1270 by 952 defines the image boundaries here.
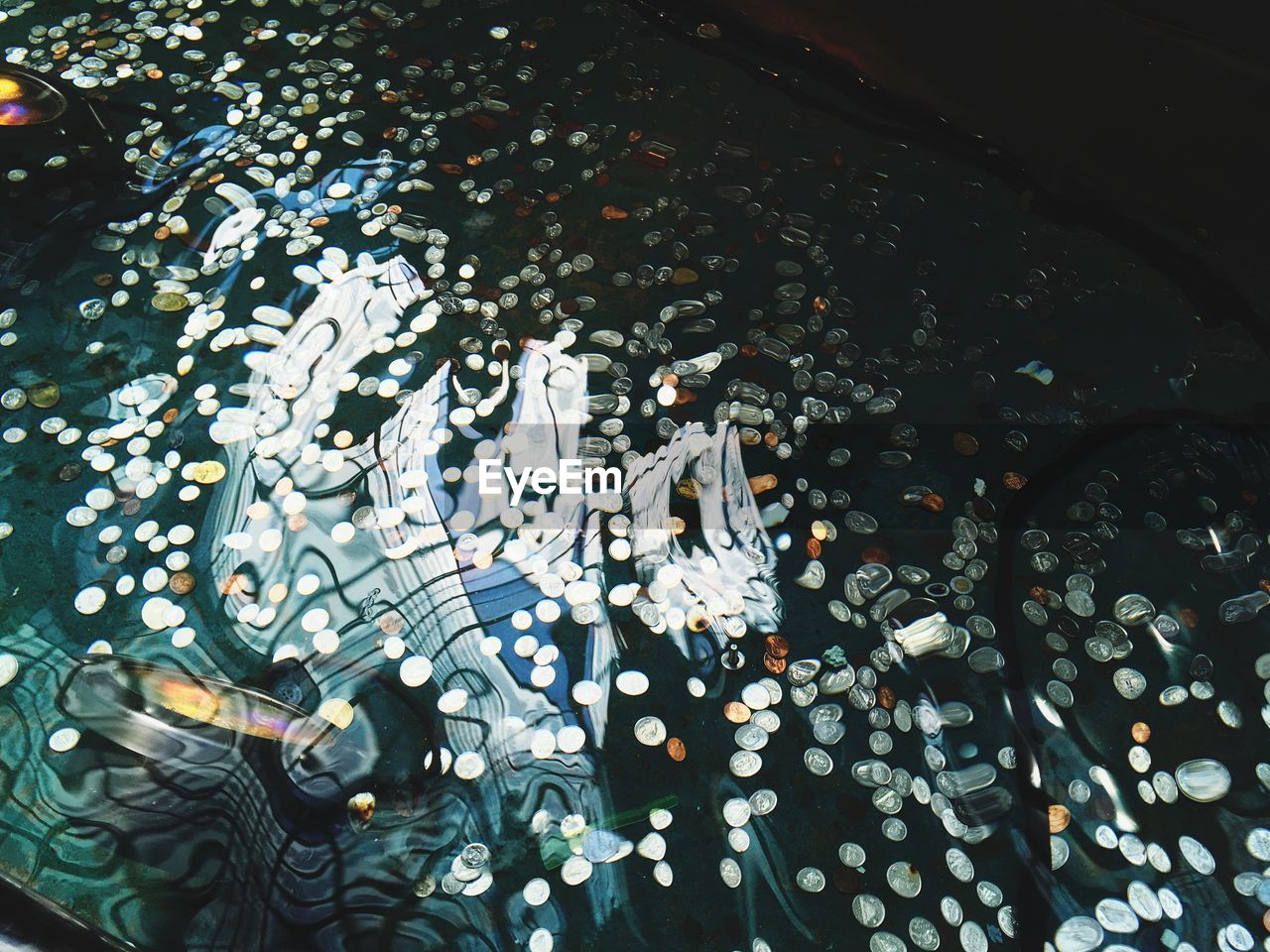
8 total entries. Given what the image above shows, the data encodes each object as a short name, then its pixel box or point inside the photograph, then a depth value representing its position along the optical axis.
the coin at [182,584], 0.65
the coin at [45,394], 0.75
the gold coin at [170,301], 0.78
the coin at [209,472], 0.70
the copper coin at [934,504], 0.66
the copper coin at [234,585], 0.65
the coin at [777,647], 0.61
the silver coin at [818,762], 0.57
